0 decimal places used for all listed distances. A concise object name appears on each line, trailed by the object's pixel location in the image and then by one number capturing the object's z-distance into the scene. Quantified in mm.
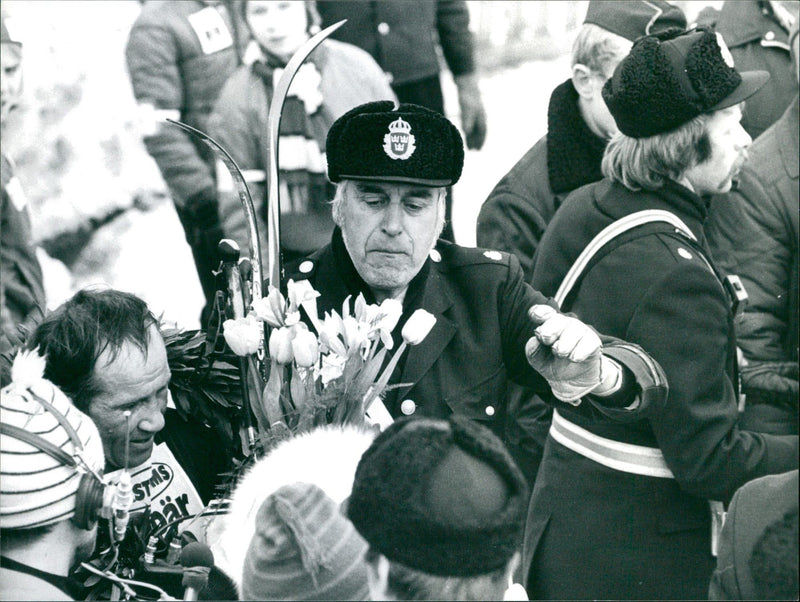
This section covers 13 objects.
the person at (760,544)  3154
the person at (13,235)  7621
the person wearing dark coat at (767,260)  6375
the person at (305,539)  3137
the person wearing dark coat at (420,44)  8766
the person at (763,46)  7969
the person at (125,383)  4707
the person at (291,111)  8367
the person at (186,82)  8336
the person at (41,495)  3627
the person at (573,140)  7176
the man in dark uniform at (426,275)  4883
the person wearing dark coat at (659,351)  5219
